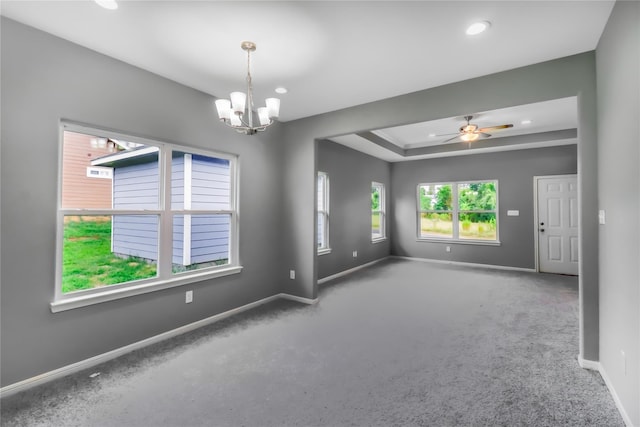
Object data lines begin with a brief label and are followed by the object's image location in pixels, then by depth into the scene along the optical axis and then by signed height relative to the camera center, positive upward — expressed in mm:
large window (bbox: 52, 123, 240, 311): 2406 +2
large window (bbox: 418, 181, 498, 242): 6535 +177
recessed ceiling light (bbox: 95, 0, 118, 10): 1884 +1435
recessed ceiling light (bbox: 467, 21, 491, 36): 2096 +1445
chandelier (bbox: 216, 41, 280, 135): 2182 +868
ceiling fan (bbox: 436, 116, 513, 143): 4477 +1422
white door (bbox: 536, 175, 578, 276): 5613 -123
